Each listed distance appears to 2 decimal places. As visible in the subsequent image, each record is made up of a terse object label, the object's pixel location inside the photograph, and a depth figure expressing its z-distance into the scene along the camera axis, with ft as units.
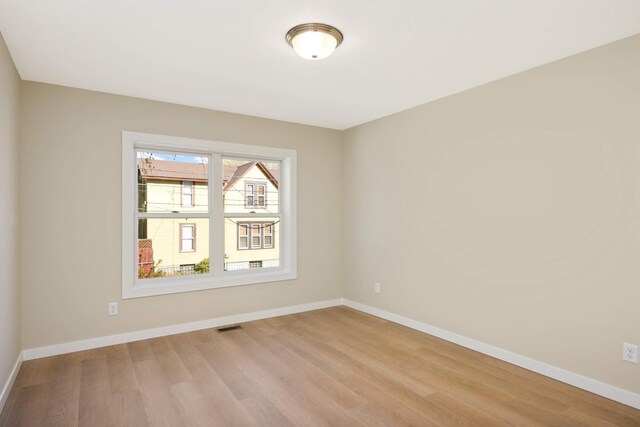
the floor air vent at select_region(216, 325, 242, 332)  12.86
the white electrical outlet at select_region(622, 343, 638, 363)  7.82
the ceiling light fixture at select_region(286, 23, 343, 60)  7.44
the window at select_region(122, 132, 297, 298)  12.23
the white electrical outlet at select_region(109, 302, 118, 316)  11.43
